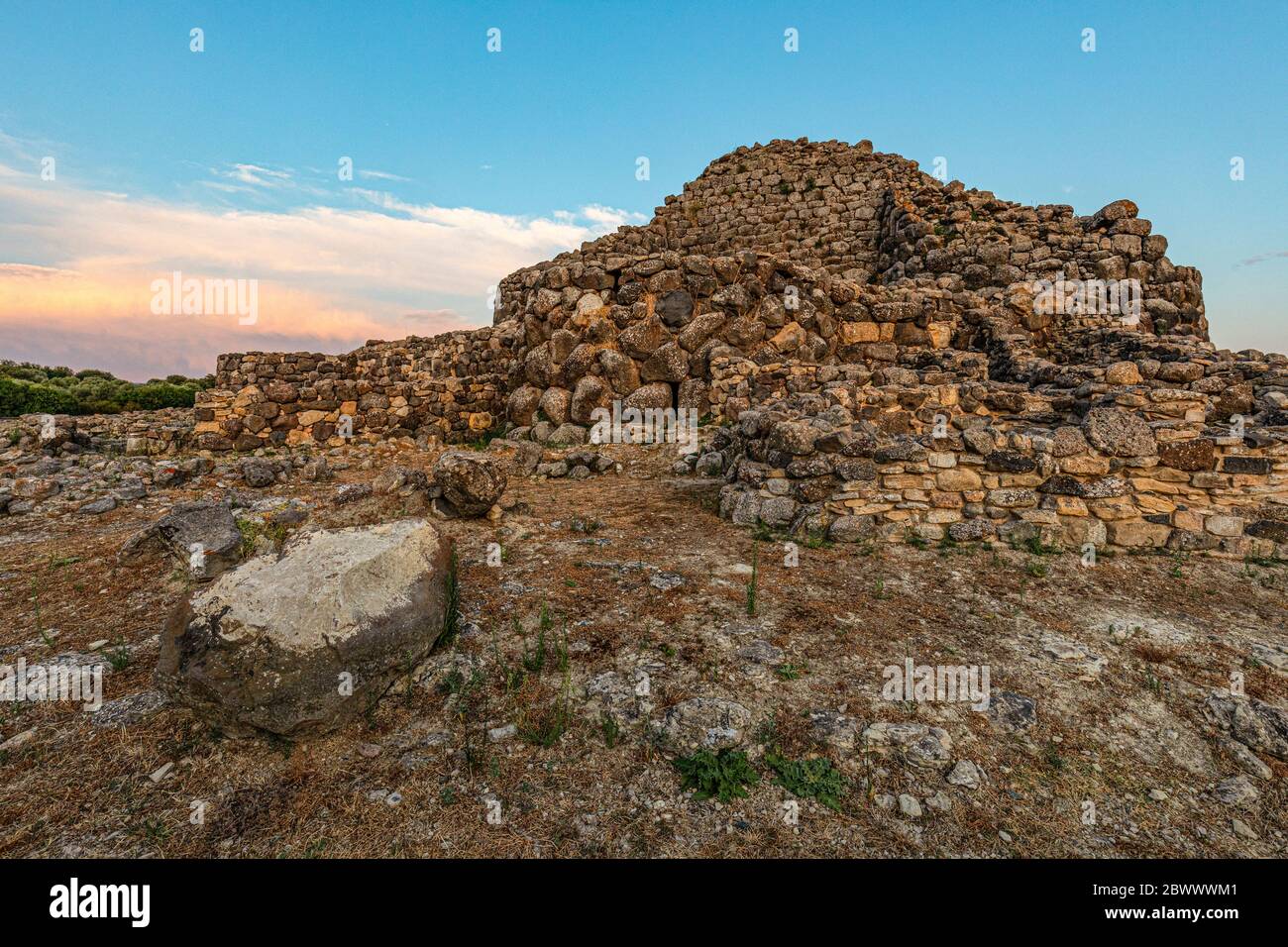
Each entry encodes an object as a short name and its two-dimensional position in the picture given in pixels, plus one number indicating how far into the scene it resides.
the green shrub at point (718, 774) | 2.48
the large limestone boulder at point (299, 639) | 2.65
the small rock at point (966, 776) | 2.54
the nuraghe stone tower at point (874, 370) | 5.57
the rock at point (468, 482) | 6.19
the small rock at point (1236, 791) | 2.49
